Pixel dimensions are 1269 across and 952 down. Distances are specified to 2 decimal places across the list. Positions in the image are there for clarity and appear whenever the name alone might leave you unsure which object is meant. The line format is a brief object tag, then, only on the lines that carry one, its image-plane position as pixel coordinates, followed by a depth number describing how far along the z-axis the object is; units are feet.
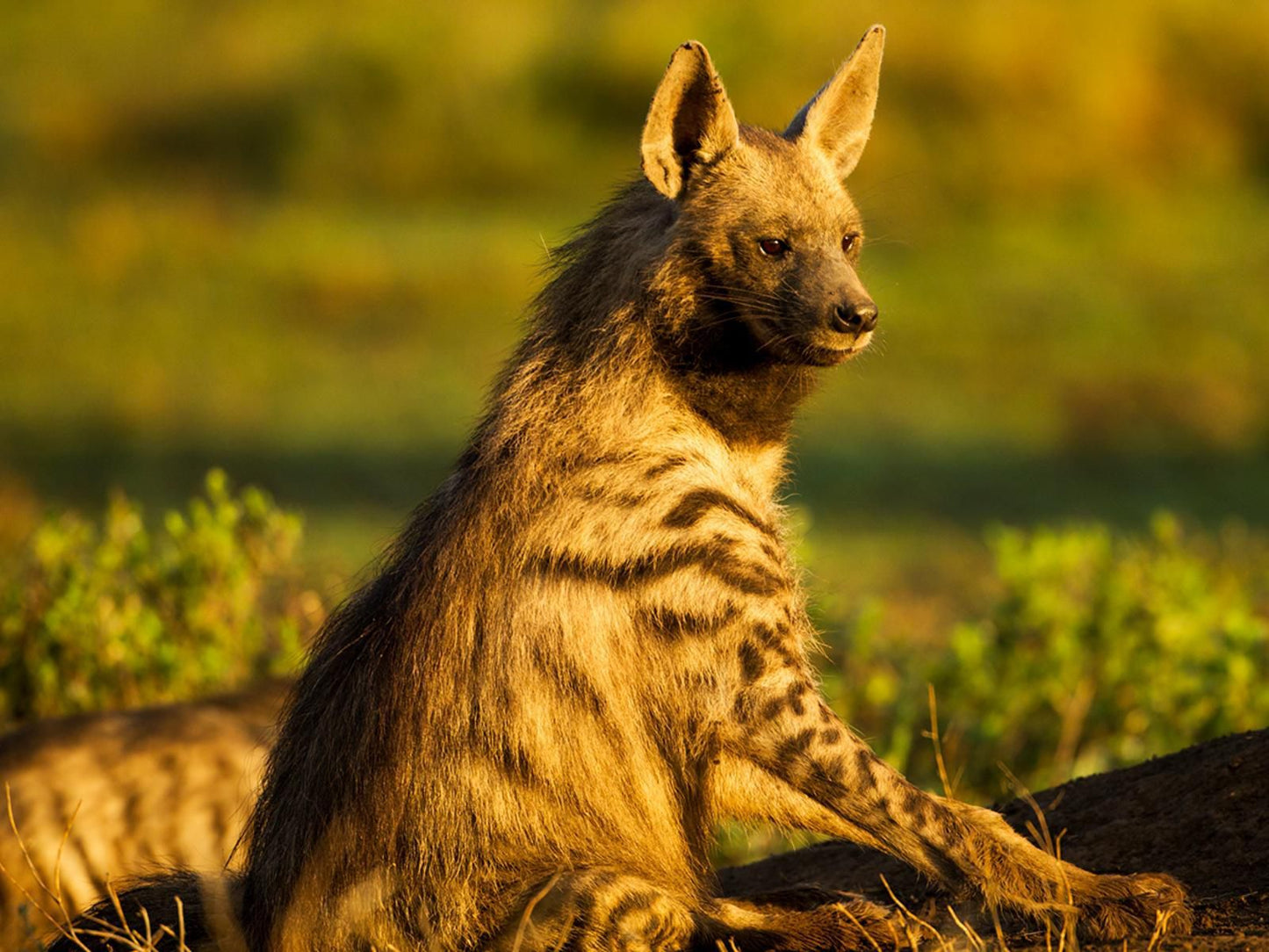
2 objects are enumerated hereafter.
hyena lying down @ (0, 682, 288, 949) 46.06
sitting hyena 32.76
